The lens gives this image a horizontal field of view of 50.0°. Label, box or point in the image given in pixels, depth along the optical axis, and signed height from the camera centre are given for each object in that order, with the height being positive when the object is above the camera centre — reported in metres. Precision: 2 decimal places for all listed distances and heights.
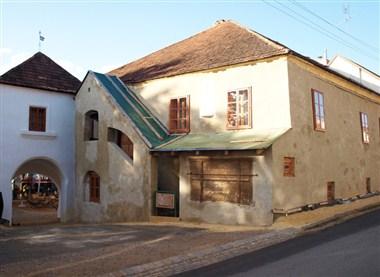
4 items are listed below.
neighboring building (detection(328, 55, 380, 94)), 27.25 +7.78
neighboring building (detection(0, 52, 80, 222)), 18.56 +3.02
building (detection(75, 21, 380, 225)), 13.85 +2.13
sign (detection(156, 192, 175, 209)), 15.45 -0.47
